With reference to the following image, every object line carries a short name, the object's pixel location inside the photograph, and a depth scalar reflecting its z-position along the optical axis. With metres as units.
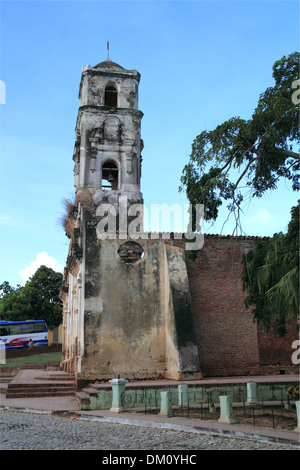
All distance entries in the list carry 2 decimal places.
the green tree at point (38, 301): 38.62
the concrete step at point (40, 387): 12.85
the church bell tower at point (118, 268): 13.29
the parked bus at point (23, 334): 33.91
